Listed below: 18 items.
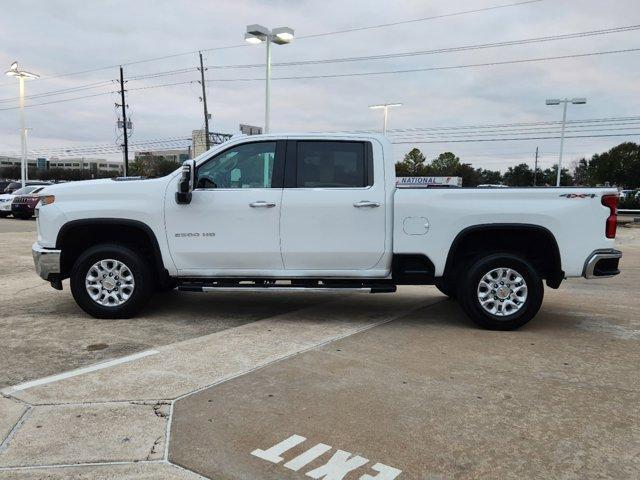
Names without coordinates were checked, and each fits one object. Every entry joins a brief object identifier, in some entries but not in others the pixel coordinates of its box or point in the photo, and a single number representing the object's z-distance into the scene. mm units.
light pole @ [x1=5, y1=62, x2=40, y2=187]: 28969
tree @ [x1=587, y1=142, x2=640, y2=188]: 72125
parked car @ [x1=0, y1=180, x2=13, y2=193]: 35912
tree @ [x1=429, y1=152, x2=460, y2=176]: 85200
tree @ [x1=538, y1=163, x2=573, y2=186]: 93375
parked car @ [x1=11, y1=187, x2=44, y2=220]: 22781
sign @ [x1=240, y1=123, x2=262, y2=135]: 16427
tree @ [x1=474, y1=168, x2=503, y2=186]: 102006
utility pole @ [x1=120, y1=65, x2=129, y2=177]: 44559
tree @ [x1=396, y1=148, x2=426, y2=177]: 73250
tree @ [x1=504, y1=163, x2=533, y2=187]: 97075
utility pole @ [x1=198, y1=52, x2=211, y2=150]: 38166
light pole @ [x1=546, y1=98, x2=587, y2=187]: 33094
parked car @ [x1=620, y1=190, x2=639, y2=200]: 42947
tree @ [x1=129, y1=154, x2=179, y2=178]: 89438
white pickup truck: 5645
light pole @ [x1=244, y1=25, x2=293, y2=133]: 15862
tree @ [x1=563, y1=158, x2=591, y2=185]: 93212
